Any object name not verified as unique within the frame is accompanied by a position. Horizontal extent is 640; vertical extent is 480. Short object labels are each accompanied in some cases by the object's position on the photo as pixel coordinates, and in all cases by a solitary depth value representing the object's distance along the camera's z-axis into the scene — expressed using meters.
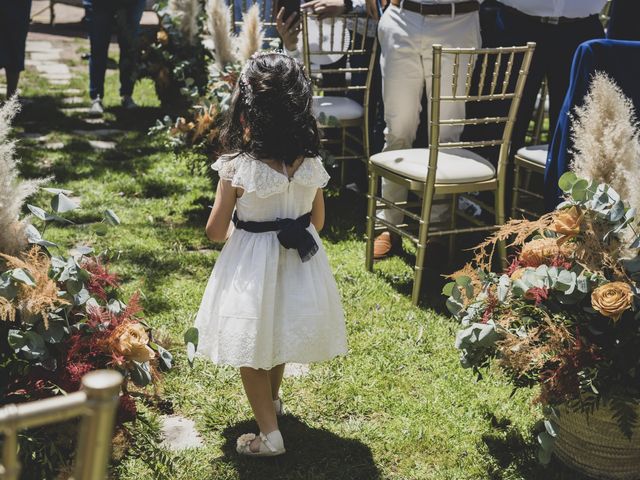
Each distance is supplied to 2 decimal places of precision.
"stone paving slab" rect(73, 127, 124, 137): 6.66
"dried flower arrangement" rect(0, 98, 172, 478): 2.30
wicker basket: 2.50
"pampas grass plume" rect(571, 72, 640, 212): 2.35
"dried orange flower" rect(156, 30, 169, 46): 6.81
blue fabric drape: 3.36
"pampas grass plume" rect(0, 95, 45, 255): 2.27
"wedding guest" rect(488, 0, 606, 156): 4.14
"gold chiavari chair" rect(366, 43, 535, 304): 3.68
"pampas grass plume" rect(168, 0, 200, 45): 6.52
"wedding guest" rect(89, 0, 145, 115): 7.07
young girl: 2.56
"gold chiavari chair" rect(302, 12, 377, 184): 4.93
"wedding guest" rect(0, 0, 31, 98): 6.54
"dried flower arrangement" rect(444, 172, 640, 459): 2.36
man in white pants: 4.16
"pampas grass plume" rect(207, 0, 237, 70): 5.12
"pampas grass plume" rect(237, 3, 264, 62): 4.71
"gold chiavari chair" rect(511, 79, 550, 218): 4.14
